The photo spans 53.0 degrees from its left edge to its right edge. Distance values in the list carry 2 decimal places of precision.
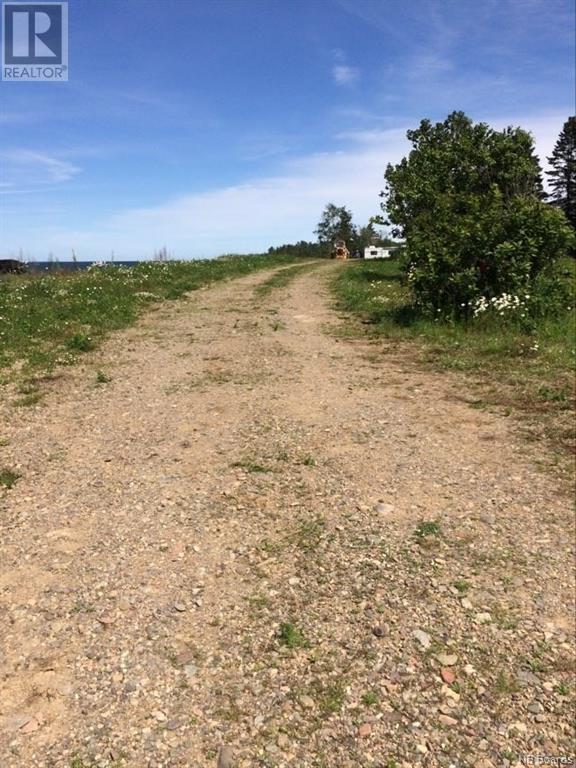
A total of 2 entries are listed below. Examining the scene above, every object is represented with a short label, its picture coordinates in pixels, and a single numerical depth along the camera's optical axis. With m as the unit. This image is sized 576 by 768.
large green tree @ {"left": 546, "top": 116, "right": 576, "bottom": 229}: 69.94
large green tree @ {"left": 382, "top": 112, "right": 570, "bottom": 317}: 12.56
